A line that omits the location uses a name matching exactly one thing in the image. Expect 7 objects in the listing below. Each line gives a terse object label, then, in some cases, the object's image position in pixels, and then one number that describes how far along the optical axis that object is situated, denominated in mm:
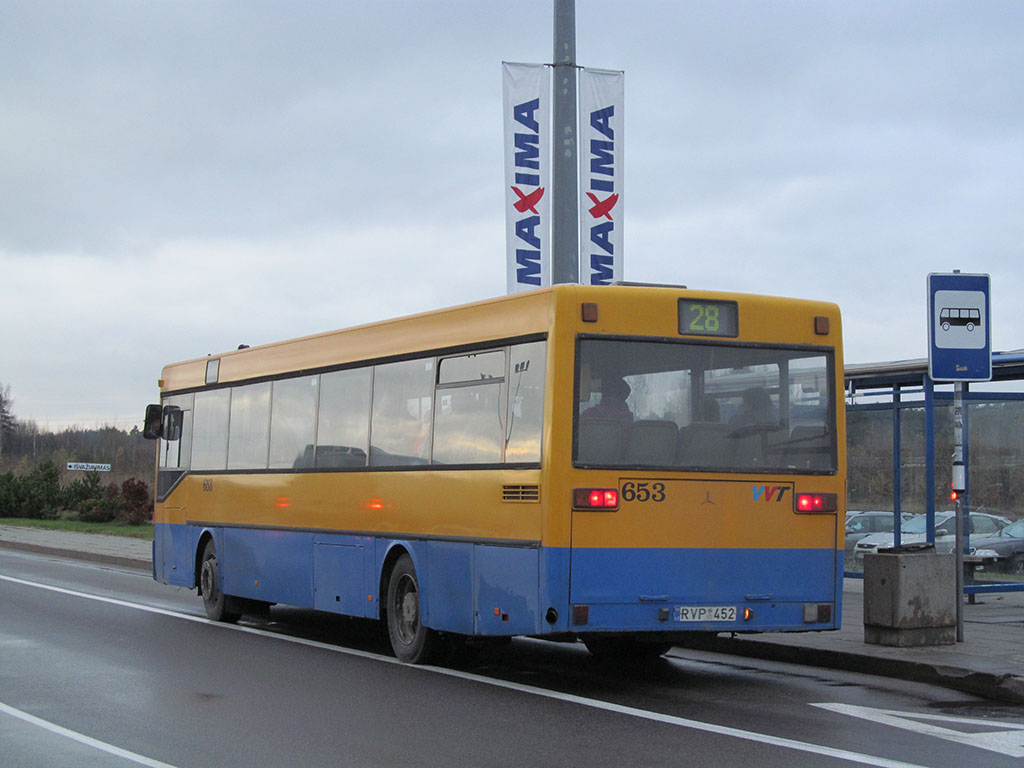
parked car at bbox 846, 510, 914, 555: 18672
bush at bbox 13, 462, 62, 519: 50688
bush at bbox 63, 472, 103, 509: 48469
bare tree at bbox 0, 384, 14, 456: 156375
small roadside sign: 54931
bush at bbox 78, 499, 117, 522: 45000
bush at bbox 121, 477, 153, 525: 44000
